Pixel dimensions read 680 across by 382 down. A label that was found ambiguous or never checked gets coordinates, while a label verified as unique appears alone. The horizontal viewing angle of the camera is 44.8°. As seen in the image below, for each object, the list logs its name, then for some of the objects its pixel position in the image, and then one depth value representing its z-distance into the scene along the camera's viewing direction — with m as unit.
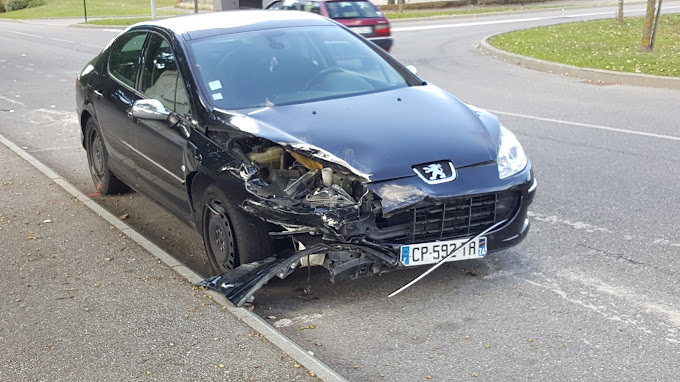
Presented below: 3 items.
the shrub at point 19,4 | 58.69
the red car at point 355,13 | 18.14
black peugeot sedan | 4.73
